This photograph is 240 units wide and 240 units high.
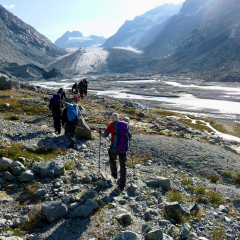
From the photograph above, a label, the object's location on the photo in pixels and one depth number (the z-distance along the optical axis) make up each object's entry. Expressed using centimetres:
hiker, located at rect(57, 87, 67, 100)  1640
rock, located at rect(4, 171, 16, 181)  670
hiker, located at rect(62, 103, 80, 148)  1096
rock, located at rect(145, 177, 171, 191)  809
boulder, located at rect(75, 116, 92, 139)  1341
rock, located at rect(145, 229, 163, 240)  490
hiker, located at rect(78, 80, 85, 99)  3002
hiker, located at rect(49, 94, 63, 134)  1284
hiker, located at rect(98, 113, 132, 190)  705
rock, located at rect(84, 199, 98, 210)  591
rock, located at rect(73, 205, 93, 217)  556
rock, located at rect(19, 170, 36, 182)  674
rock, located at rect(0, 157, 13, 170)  699
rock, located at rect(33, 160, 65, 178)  719
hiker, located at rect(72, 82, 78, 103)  2770
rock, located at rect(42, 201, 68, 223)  523
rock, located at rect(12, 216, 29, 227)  489
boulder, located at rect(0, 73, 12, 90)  3105
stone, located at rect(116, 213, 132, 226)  554
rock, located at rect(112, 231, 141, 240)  468
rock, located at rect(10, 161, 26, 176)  695
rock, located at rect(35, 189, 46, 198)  615
